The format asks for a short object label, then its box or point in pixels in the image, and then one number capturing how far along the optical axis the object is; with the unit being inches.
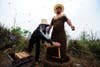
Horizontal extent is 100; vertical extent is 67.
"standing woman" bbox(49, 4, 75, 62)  92.1
